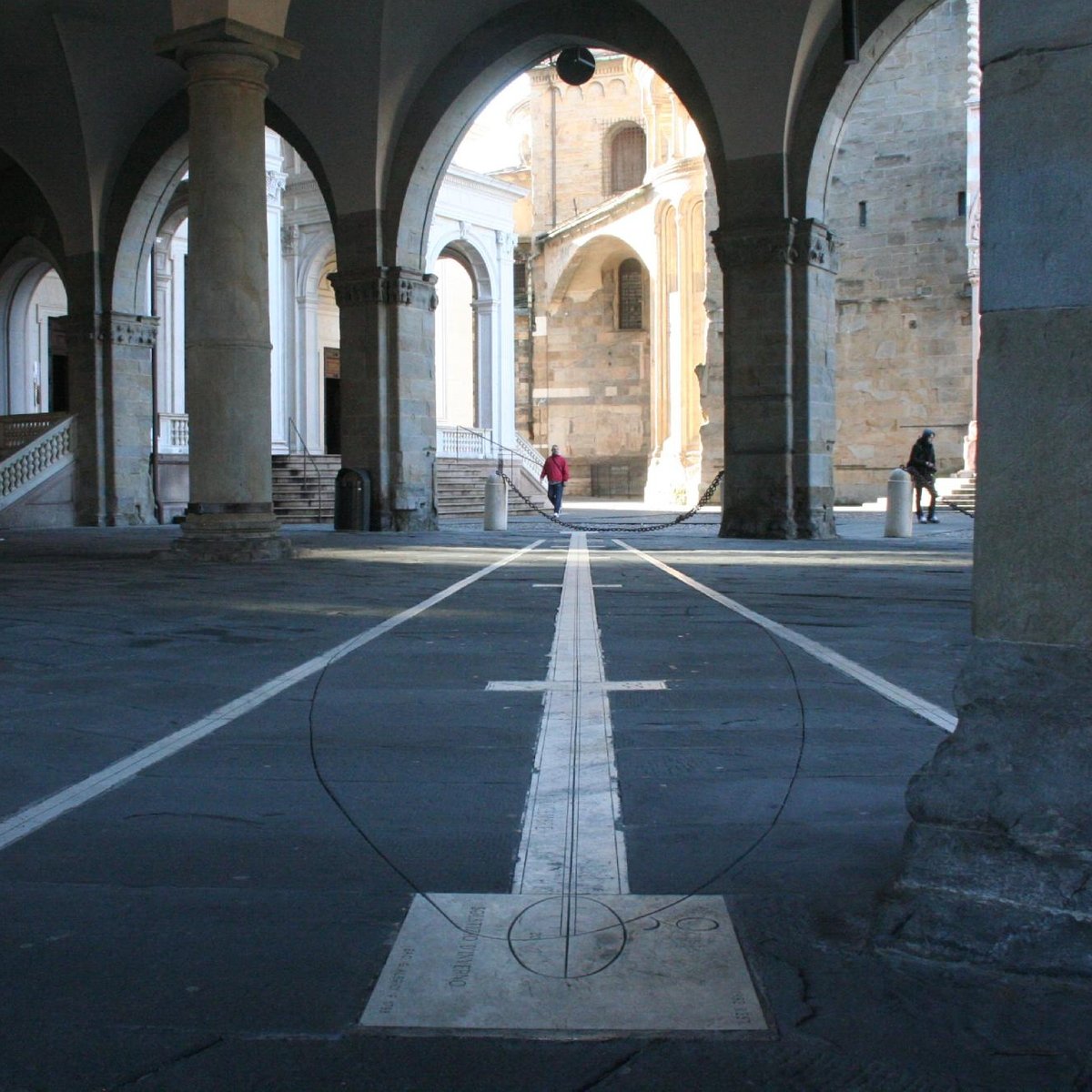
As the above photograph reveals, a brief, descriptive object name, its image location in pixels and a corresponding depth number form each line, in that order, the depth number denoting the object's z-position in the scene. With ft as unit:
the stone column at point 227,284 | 40.93
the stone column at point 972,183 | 88.99
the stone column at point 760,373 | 53.72
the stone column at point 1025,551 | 7.17
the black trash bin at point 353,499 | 64.54
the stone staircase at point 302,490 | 85.97
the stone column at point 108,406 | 78.18
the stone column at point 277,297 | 91.20
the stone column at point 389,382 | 64.69
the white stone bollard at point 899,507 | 55.88
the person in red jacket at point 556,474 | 90.48
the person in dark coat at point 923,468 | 70.85
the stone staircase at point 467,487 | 92.94
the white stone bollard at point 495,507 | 66.02
